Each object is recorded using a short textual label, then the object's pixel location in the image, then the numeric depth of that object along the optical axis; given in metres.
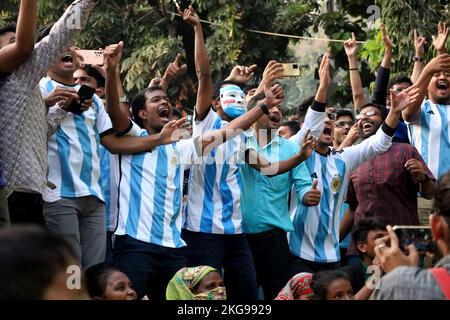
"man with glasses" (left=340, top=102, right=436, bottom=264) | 7.99
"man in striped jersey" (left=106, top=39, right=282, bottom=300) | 6.95
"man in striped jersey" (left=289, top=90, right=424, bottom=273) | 7.89
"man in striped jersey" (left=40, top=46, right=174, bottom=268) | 6.61
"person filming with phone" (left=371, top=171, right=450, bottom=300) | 3.66
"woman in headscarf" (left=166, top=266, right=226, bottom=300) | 6.53
